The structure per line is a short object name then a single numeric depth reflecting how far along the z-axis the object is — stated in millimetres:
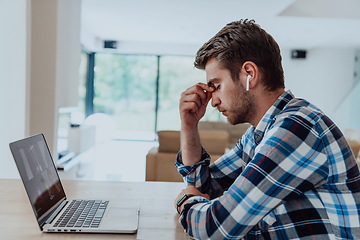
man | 904
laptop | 1037
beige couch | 3250
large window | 10164
